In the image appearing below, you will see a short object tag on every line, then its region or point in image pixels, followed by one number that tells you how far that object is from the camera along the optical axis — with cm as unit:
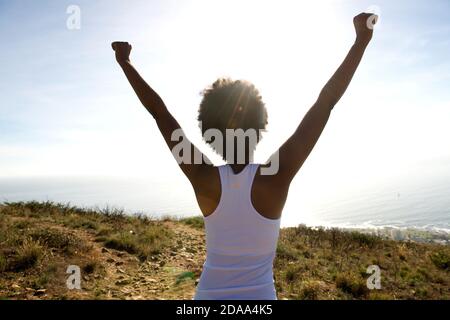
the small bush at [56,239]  959
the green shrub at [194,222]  1696
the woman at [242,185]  160
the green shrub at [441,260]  1350
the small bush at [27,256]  812
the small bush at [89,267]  852
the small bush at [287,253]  1155
